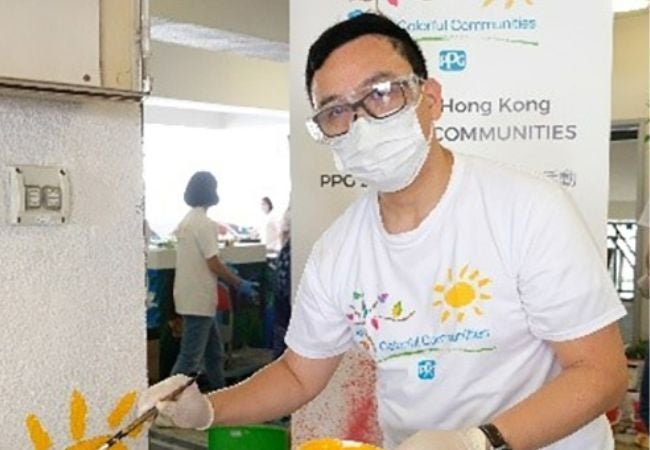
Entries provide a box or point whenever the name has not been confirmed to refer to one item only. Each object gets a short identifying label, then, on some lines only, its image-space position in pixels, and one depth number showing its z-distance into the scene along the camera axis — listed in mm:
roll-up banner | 1851
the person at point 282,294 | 4367
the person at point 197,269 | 4316
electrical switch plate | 1155
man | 1119
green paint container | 1639
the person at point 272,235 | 6020
